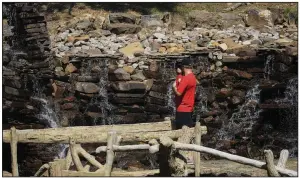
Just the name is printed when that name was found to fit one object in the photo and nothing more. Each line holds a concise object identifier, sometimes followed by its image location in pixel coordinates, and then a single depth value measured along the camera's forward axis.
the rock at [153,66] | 17.17
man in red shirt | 11.15
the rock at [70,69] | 17.34
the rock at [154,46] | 18.70
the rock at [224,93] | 16.83
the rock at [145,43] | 18.87
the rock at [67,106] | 16.66
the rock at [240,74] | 17.17
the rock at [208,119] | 16.56
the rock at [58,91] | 16.86
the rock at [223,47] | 18.08
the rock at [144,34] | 19.48
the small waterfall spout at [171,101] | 16.65
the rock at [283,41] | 18.25
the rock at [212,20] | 21.33
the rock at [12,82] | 15.92
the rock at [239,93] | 16.91
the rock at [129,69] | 17.08
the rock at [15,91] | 15.86
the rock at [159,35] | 19.46
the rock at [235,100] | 16.78
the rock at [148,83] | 16.58
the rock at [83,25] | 20.30
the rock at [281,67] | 17.22
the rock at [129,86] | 16.33
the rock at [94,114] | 16.51
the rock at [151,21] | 20.81
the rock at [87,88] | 16.66
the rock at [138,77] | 16.86
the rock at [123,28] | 19.94
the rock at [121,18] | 20.56
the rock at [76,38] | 19.13
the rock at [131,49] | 18.33
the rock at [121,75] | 16.77
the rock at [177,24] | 21.09
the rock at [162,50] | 18.60
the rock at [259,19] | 21.12
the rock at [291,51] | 17.17
